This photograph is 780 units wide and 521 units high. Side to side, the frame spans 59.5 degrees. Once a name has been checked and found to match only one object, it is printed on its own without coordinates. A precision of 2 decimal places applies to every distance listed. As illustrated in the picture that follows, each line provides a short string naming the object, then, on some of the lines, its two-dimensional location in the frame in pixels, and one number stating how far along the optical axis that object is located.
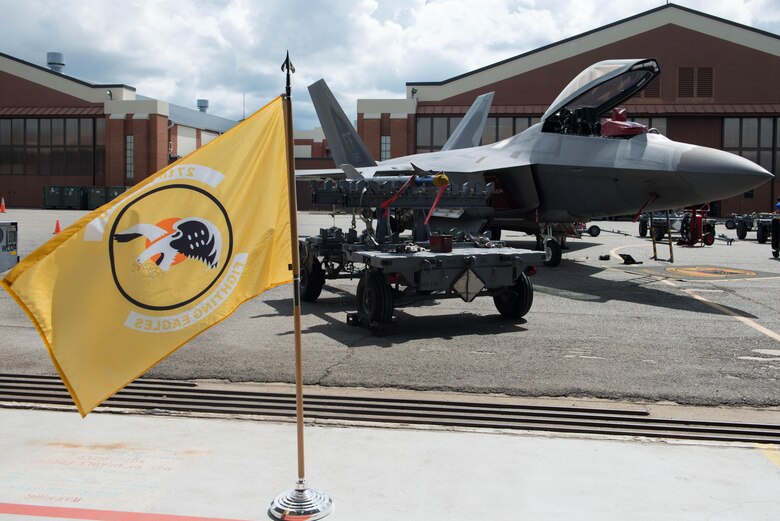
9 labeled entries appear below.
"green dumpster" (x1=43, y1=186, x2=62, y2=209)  58.00
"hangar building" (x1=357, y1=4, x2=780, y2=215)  49.28
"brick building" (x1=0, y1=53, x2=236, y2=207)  58.75
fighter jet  12.71
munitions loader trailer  8.73
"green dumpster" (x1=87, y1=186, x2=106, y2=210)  58.22
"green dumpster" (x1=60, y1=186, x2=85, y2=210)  57.84
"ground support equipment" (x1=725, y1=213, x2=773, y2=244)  26.66
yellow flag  3.62
